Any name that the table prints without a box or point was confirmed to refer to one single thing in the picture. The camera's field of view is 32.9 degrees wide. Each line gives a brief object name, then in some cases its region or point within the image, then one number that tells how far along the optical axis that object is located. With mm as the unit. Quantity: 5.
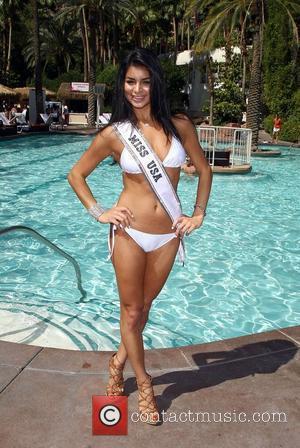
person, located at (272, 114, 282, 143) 27447
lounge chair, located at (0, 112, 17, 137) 25000
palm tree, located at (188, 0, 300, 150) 21109
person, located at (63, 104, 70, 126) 36969
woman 2730
